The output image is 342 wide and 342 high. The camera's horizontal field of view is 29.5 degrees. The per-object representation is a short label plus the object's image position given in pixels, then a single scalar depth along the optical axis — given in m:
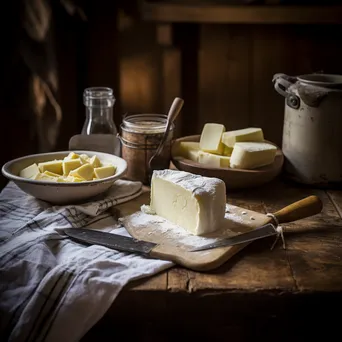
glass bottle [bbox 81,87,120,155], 1.65
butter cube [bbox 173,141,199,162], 1.62
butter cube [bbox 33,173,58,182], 1.40
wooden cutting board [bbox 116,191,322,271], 1.17
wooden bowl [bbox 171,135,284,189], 1.52
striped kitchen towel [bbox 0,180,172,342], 1.07
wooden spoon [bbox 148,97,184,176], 1.56
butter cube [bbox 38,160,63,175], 1.45
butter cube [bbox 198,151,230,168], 1.55
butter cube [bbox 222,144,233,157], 1.59
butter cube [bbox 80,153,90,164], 1.51
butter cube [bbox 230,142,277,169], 1.52
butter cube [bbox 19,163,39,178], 1.43
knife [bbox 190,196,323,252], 1.34
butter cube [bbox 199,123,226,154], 1.59
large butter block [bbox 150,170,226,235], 1.25
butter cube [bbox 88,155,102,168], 1.50
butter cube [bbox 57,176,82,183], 1.39
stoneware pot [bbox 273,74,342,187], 1.54
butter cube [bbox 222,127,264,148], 1.59
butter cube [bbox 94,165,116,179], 1.45
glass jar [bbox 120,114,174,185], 1.58
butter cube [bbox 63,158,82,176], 1.46
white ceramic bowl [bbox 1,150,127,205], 1.36
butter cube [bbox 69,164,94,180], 1.42
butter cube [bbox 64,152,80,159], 1.51
